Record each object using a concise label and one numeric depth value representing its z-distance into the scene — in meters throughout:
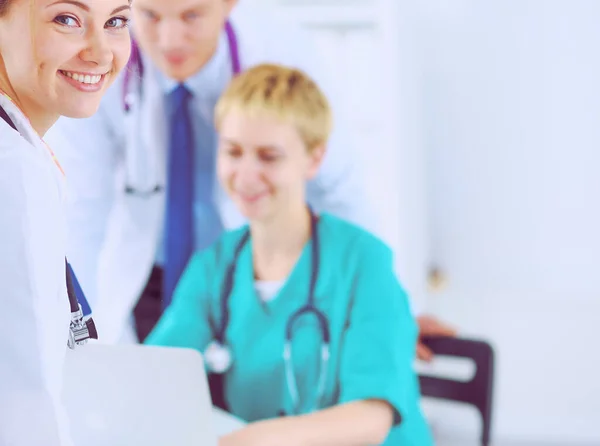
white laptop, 1.81
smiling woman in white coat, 1.48
